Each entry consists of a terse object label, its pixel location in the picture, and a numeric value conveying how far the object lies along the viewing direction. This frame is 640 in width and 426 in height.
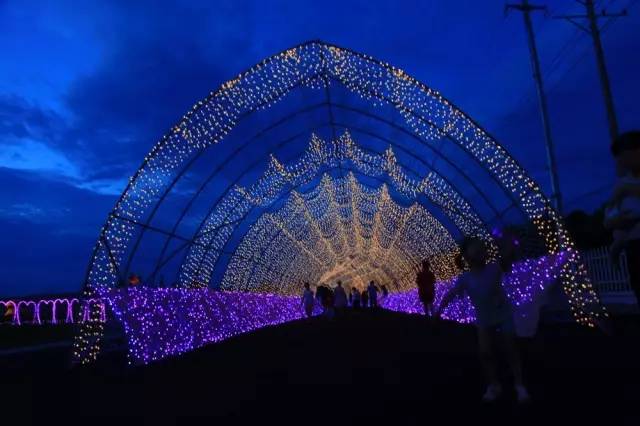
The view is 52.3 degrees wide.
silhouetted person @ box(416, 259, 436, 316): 18.42
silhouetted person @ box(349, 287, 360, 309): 39.56
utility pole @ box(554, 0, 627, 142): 14.79
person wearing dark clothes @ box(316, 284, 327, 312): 41.69
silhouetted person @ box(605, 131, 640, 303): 3.29
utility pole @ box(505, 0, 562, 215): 17.39
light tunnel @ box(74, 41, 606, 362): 11.11
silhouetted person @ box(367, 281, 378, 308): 33.38
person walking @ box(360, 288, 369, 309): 45.12
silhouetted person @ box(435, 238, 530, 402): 4.71
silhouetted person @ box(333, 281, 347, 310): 26.53
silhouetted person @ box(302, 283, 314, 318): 27.01
